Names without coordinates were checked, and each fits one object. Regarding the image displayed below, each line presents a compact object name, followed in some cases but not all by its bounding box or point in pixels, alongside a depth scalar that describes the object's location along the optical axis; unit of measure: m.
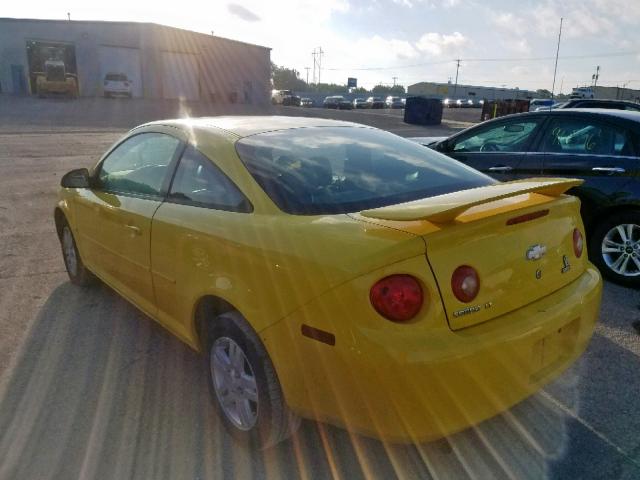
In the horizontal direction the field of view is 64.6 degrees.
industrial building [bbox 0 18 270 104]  39.56
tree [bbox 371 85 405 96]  132.45
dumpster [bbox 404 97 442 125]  29.86
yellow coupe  1.87
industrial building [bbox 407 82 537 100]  102.63
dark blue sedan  4.44
